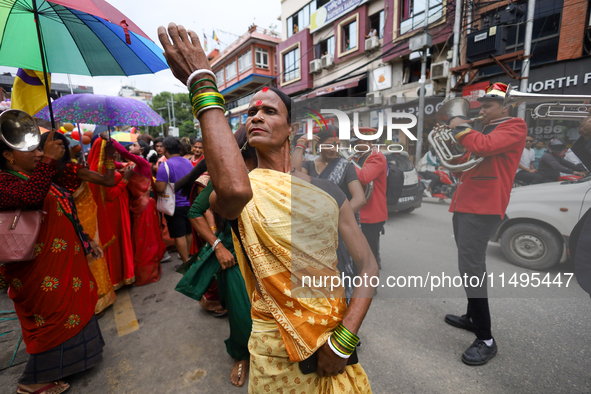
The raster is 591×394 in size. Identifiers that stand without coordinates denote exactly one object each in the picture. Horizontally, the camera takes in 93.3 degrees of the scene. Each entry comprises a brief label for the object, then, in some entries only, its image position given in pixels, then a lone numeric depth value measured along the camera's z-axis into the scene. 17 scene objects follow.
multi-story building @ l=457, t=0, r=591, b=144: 5.76
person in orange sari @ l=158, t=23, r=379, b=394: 0.95
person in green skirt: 2.01
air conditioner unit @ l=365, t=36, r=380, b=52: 11.58
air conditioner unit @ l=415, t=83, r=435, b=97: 9.52
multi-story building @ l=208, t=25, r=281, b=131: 23.75
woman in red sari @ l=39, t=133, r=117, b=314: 2.47
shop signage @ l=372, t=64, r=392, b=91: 11.40
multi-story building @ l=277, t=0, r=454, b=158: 9.69
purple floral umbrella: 3.13
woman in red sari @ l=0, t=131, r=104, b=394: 1.79
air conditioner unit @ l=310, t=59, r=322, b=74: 14.89
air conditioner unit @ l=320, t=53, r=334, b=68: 14.09
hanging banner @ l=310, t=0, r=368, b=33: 12.69
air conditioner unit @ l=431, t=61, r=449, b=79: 9.09
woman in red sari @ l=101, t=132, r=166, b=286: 3.65
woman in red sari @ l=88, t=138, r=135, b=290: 3.12
